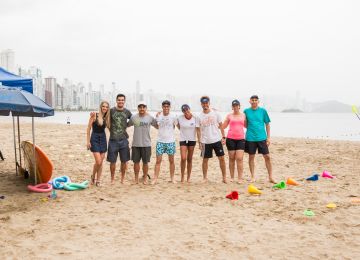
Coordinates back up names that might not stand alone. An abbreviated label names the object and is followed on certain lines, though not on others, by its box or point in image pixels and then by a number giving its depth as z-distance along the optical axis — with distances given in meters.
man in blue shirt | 7.38
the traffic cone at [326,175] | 8.41
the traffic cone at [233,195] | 6.30
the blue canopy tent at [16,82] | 6.38
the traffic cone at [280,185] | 7.19
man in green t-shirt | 6.98
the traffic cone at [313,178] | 8.11
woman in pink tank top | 7.35
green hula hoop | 6.92
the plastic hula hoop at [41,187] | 6.73
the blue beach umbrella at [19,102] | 5.54
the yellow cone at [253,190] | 6.66
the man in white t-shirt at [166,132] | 7.21
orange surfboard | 6.90
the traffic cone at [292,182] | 7.59
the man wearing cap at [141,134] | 7.12
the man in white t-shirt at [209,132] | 7.27
